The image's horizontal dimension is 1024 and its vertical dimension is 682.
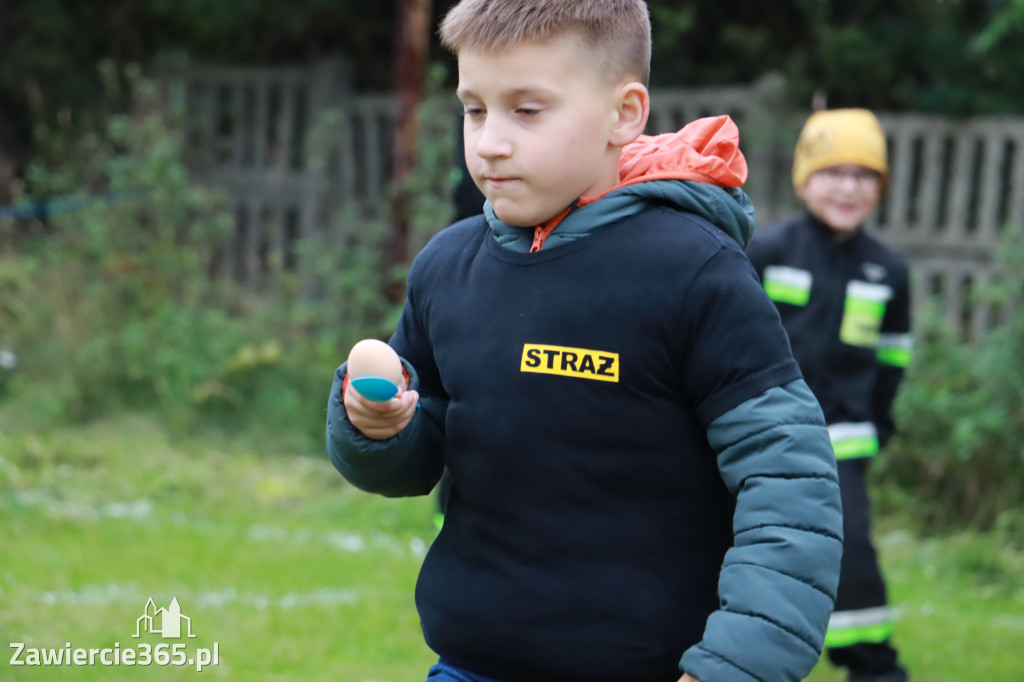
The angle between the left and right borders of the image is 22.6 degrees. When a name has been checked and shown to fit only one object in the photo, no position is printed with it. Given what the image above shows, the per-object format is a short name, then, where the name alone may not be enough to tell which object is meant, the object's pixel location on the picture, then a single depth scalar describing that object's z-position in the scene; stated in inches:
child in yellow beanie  337.5
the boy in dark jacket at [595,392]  144.1
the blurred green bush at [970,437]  509.8
